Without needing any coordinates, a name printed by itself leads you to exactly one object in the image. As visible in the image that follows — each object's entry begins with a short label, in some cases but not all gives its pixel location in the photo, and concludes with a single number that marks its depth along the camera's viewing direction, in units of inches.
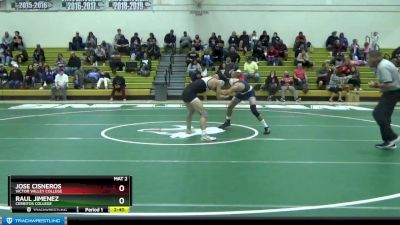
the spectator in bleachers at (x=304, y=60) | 957.4
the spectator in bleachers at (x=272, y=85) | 858.1
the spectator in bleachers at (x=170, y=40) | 1051.3
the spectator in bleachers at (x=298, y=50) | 990.5
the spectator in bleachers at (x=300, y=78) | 872.8
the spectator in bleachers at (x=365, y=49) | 1011.7
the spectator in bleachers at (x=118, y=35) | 1046.0
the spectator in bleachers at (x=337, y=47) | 1021.8
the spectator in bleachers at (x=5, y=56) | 992.9
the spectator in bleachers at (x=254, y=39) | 1032.4
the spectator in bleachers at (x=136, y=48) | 1008.2
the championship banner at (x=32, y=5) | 1080.2
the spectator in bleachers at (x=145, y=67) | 946.1
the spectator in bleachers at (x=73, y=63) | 951.1
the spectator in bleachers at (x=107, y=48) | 1023.9
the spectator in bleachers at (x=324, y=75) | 882.8
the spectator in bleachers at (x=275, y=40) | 1010.5
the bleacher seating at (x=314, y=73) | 866.8
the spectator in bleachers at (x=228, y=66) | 856.3
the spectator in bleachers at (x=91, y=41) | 1040.2
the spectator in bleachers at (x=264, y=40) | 1032.2
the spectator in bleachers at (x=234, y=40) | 1029.8
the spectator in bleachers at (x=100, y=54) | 1000.9
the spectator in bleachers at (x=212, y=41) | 1005.0
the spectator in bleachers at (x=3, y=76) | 897.5
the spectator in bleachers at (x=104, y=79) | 885.2
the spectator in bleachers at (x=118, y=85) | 851.4
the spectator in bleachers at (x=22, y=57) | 999.6
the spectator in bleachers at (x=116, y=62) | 951.0
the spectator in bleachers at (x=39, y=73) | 905.5
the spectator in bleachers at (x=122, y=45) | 1028.5
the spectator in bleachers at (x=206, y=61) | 957.1
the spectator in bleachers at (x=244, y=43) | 1026.1
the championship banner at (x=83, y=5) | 1076.5
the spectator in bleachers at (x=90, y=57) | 988.6
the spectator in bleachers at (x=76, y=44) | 1055.0
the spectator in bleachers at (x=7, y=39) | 1048.8
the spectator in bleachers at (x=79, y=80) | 895.1
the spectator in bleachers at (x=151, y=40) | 1015.6
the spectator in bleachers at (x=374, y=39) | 1065.6
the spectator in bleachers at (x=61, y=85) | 853.2
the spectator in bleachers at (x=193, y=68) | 901.3
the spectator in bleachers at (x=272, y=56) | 983.0
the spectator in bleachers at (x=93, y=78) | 903.7
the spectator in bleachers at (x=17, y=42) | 1050.1
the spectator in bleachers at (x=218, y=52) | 979.3
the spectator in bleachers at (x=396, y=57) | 913.5
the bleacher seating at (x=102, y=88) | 871.1
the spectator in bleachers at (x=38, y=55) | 989.2
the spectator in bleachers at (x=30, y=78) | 901.8
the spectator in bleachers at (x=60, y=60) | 943.0
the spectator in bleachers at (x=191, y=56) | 960.1
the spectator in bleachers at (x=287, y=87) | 844.6
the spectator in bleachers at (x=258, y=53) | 998.4
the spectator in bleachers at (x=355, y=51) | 988.6
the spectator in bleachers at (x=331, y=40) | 1043.3
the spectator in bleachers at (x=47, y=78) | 897.5
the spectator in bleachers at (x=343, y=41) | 1035.3
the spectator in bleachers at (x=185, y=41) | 1050.1
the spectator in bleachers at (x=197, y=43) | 1025.0
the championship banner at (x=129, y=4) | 1073.5
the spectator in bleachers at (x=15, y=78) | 896.3
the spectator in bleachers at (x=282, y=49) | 1002.7
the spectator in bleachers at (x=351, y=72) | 863.1
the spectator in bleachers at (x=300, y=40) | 1025.5
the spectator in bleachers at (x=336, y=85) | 842.8
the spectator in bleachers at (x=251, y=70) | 901.2
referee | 349.4
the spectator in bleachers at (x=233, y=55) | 949.2
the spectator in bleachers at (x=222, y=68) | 875.4
